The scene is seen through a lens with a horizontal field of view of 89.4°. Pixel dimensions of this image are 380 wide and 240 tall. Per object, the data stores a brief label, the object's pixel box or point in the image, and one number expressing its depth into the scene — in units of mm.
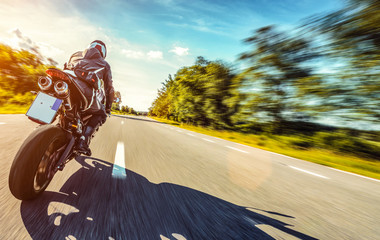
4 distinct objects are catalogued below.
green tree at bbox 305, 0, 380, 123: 10188
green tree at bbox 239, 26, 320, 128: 14844
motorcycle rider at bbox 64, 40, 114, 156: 2591
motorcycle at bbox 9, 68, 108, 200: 1640
